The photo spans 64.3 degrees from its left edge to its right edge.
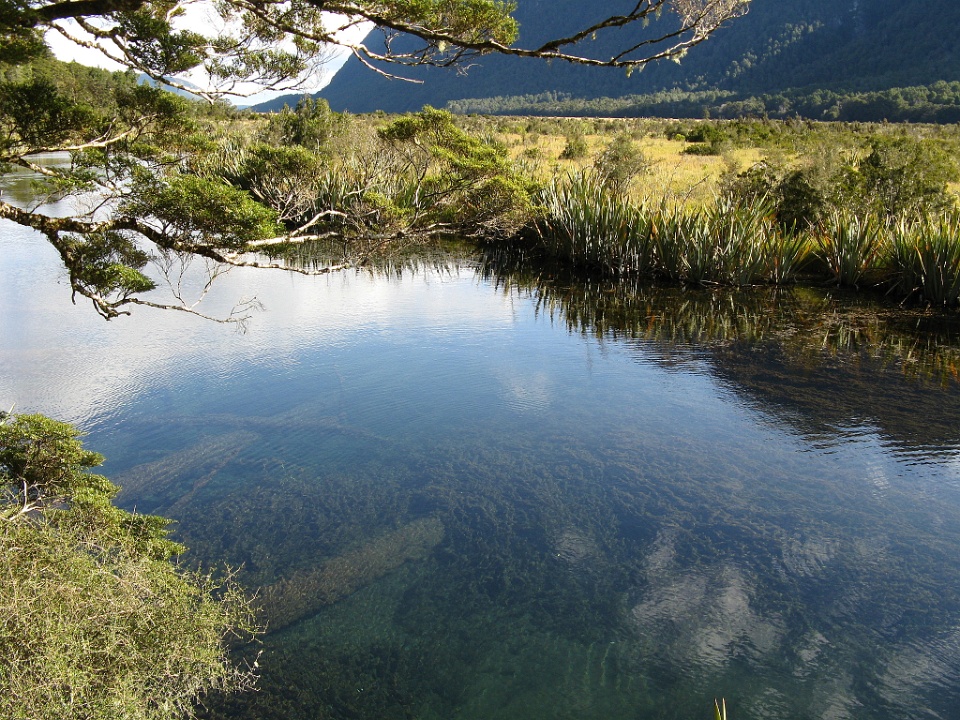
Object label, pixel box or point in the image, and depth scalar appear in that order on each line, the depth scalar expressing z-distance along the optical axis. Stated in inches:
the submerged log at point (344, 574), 149.2
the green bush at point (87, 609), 94.9
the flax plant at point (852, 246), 393.1
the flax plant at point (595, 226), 443.5
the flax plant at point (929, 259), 350.6
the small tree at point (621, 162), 639.0
